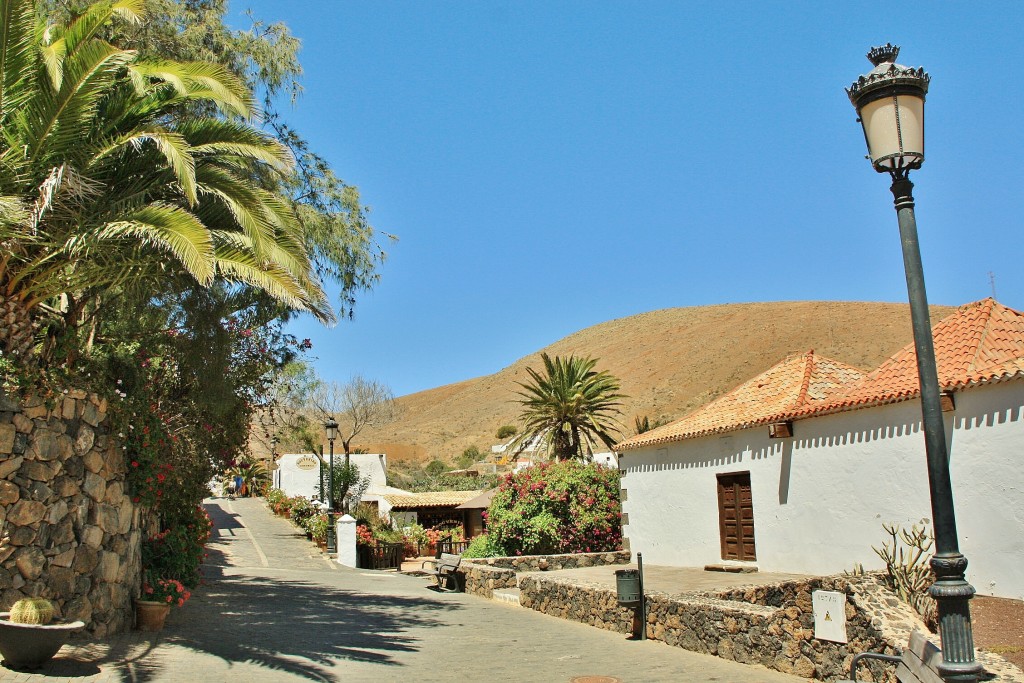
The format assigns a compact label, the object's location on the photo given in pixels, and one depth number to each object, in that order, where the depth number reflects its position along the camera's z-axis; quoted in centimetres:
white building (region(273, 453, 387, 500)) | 4188
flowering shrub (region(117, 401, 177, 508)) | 1075
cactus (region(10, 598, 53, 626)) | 800
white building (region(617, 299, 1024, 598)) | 1049
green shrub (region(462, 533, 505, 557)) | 2127
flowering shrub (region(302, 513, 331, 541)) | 2636
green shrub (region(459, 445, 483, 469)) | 6544
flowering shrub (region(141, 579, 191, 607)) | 1106
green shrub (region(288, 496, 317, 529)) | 3047
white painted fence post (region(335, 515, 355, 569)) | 2312
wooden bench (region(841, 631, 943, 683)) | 520
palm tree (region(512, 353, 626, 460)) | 2492
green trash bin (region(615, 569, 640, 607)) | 1198
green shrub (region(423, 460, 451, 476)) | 5595
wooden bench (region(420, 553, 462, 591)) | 1870
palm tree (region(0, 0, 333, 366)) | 873
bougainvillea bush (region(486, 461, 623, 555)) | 2034
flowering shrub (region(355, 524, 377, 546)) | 2378
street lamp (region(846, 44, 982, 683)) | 445
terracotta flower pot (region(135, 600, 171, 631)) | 1084
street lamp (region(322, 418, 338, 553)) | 2438
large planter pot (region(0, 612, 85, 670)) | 793
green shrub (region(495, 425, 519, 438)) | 6588
